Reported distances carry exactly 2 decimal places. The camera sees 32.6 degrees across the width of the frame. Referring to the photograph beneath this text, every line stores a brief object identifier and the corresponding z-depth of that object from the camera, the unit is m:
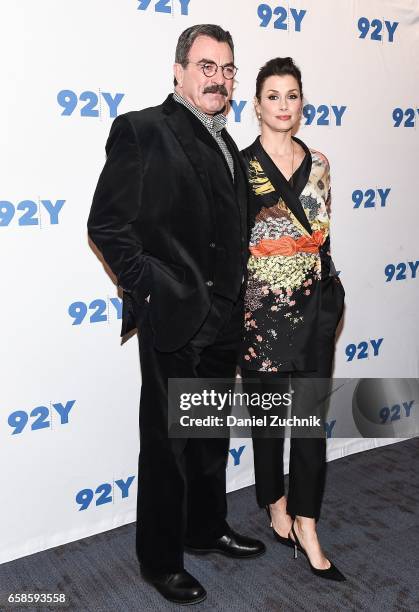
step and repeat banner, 2.94
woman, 2.80
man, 2.46
